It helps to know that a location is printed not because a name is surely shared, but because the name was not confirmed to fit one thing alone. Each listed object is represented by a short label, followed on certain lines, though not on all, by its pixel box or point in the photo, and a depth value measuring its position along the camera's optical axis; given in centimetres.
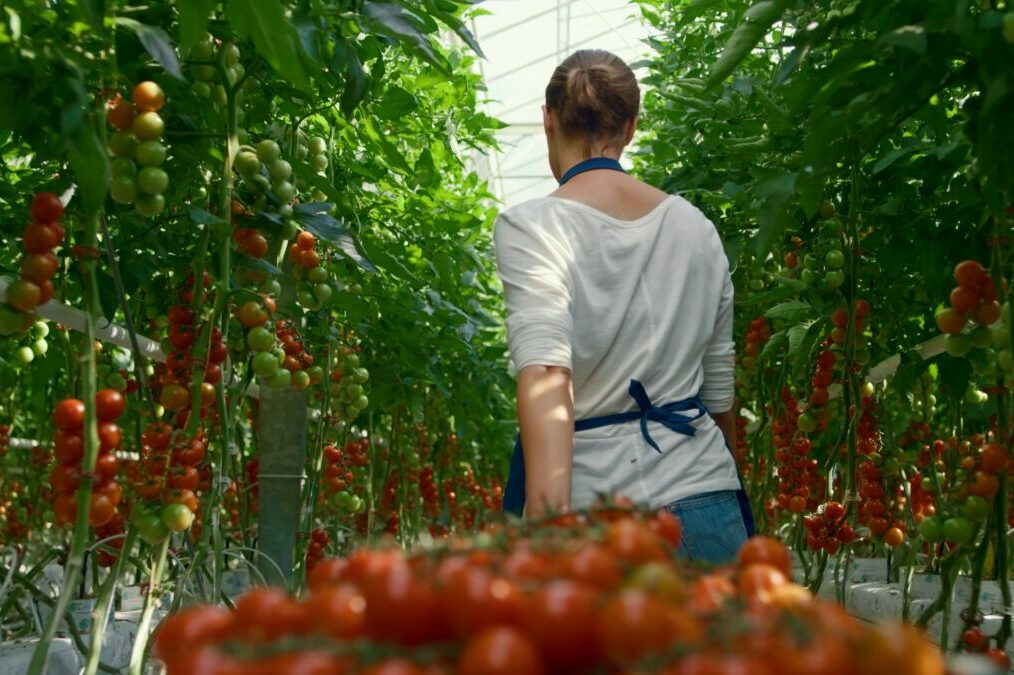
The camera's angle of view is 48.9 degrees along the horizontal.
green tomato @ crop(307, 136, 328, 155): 231
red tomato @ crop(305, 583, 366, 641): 68
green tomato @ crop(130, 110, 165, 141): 145
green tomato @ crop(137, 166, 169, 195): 146
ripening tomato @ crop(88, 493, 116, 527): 130
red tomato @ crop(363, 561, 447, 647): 67
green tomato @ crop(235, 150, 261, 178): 175
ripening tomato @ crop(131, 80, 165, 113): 144
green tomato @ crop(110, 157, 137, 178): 147
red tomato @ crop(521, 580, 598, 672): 62
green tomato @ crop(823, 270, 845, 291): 221
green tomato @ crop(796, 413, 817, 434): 270
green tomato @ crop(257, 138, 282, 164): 183
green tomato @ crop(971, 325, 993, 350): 152
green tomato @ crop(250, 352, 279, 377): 187
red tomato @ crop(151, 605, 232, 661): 70
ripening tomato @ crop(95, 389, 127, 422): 133
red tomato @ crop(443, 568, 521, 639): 64
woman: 146
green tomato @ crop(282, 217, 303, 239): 181
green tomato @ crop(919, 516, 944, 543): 151
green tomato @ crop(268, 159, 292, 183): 184
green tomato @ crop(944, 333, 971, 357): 152
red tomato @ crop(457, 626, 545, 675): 58
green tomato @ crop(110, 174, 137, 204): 146
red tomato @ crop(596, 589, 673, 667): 60
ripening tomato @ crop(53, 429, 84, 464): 130
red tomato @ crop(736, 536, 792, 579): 84
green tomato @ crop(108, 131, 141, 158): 146
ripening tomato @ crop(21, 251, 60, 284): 138
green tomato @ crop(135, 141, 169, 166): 146
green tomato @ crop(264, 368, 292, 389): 192
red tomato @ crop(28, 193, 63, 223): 139
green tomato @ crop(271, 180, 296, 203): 185
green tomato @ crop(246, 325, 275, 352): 185
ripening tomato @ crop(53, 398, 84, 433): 131
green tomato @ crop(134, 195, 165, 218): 150
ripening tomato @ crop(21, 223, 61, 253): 138
